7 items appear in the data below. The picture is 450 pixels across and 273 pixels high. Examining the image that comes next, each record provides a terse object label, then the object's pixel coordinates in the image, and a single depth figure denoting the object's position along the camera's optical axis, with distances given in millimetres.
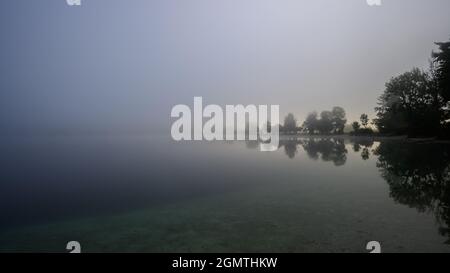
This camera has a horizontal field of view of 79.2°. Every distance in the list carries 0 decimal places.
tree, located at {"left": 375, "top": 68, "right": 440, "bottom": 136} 61625
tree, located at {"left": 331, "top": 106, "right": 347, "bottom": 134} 146125
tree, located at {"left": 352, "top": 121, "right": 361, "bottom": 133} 121206
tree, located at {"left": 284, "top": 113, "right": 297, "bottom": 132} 185250
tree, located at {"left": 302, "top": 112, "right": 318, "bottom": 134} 156438
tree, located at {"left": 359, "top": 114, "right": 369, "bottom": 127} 116988
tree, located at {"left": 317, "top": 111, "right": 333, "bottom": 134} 147750
